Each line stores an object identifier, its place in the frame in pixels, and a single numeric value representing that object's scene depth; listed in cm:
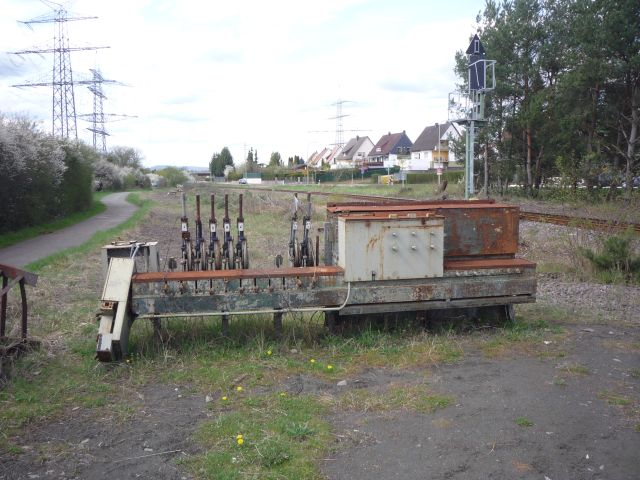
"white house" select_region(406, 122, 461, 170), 7994
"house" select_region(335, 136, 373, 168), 11256
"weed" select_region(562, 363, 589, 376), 518
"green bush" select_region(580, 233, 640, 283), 970
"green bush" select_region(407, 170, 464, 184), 4787
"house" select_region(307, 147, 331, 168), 13998
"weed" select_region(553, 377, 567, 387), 491
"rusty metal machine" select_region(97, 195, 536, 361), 579
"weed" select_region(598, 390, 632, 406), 453
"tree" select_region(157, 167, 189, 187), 7876
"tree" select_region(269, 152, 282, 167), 12238
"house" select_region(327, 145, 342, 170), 12294
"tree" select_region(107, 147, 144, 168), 8019
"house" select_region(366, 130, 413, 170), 9638
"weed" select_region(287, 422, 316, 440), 411
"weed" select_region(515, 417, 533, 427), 419
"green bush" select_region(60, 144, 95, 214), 2666
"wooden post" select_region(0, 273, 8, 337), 566
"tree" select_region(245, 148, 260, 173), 10642
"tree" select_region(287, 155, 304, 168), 13962
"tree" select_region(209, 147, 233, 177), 12556
